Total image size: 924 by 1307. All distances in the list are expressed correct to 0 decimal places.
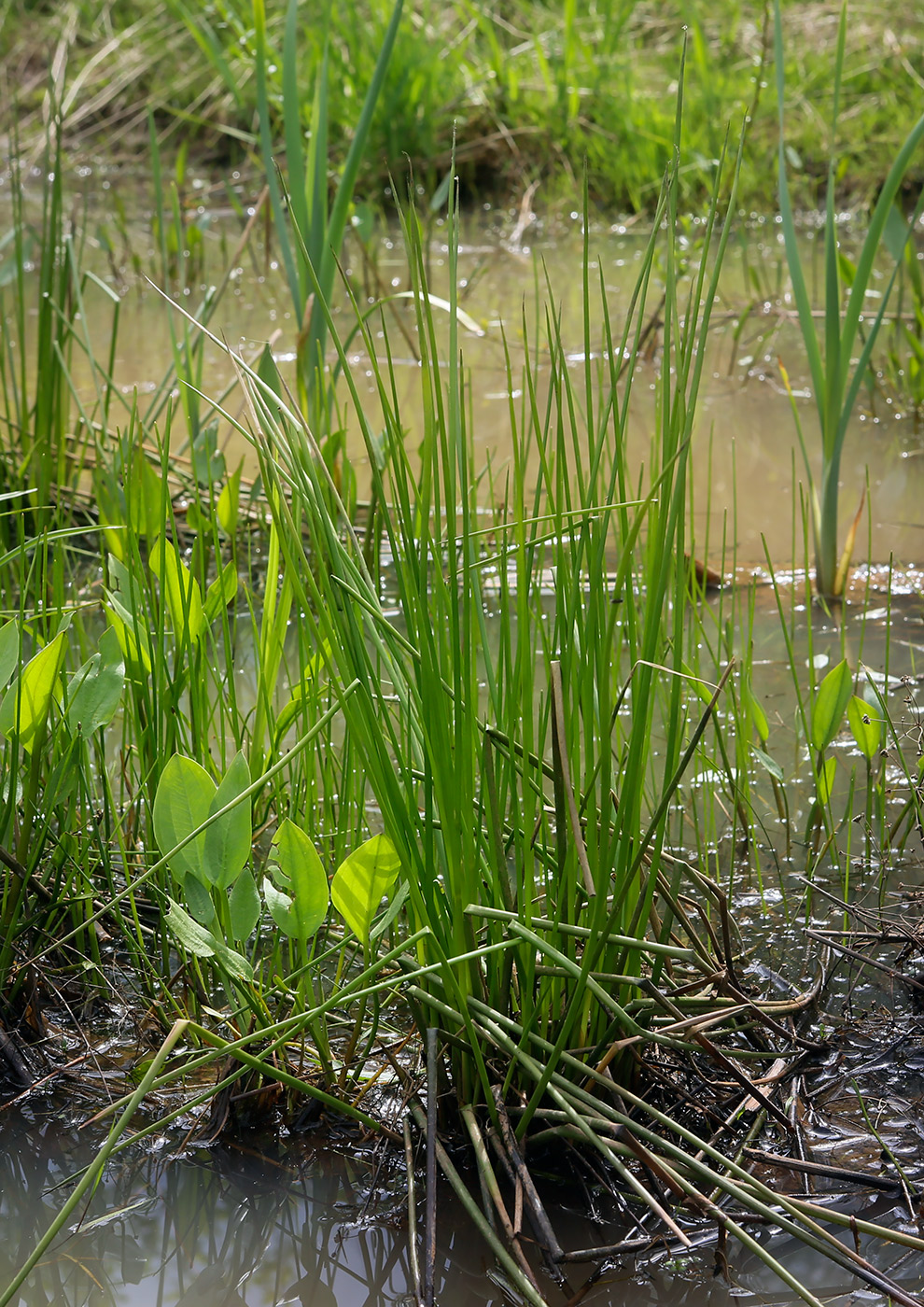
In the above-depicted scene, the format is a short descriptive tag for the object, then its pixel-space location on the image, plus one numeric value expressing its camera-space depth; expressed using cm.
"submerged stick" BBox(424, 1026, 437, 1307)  209
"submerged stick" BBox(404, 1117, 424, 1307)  209
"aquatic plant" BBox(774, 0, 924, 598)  285
